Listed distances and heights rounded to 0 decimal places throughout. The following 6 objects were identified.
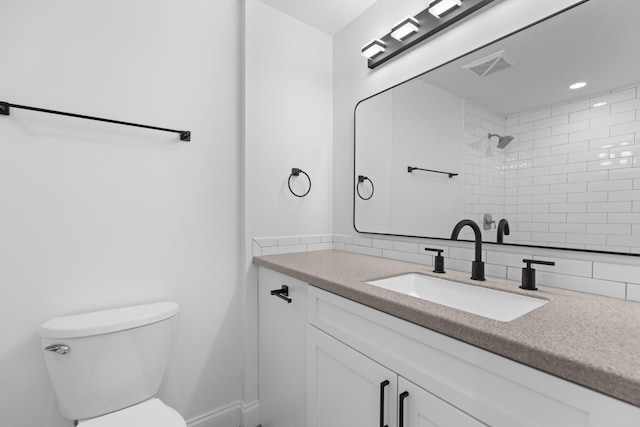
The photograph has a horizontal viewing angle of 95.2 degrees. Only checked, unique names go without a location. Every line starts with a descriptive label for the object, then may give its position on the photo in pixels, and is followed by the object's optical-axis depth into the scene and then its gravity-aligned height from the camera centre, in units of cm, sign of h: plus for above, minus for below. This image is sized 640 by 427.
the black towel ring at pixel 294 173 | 184 +21
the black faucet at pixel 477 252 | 115 -18
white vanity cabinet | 57 -46
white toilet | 108 -63
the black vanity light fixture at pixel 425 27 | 126 +86
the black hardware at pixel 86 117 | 112 +38
